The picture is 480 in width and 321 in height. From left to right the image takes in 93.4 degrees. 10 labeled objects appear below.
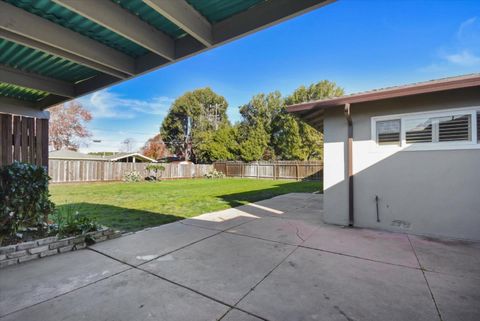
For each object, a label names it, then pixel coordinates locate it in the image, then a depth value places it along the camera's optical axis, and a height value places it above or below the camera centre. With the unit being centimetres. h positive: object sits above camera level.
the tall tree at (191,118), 2962 +608
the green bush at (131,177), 1557 -96
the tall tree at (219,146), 2320 +182
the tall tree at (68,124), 2453 +434
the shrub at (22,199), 321 -54
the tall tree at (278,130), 2273 +365
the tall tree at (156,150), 3583 +215
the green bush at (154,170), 1688 -52
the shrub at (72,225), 368 -106
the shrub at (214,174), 2047 -99
